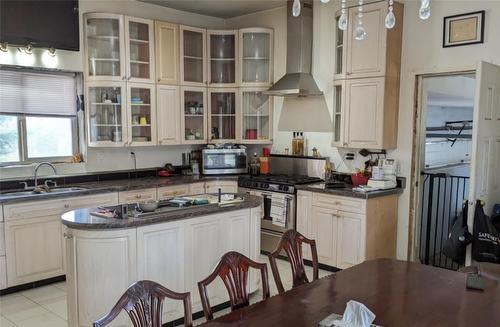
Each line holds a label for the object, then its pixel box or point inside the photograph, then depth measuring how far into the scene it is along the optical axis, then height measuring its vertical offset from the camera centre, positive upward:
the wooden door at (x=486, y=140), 3.58 -0.07
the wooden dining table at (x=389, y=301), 1.86 -0.83
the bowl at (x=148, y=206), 3.15 -0.58
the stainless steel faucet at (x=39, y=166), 4.45 -0.41
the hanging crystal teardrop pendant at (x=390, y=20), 2.22 +0.59
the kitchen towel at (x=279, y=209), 4.88 -0.91
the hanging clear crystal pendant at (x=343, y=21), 2.41 +0.64
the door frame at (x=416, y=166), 4.51 -0.37
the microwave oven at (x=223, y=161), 5.64 -0.42
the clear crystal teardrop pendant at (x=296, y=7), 2.28 +0.67
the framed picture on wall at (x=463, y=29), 4.02 +1.01
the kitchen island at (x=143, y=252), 2.85 -0.89
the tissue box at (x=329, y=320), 1.76 -0.81
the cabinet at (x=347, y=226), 4.34 -1.02
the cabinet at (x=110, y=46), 4.88 +0.98
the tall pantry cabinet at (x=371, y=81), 4.41 +0.55
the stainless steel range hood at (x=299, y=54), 5.20 +0.98
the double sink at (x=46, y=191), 4.16 -0.65
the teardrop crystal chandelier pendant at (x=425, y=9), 2.11 +0.62
